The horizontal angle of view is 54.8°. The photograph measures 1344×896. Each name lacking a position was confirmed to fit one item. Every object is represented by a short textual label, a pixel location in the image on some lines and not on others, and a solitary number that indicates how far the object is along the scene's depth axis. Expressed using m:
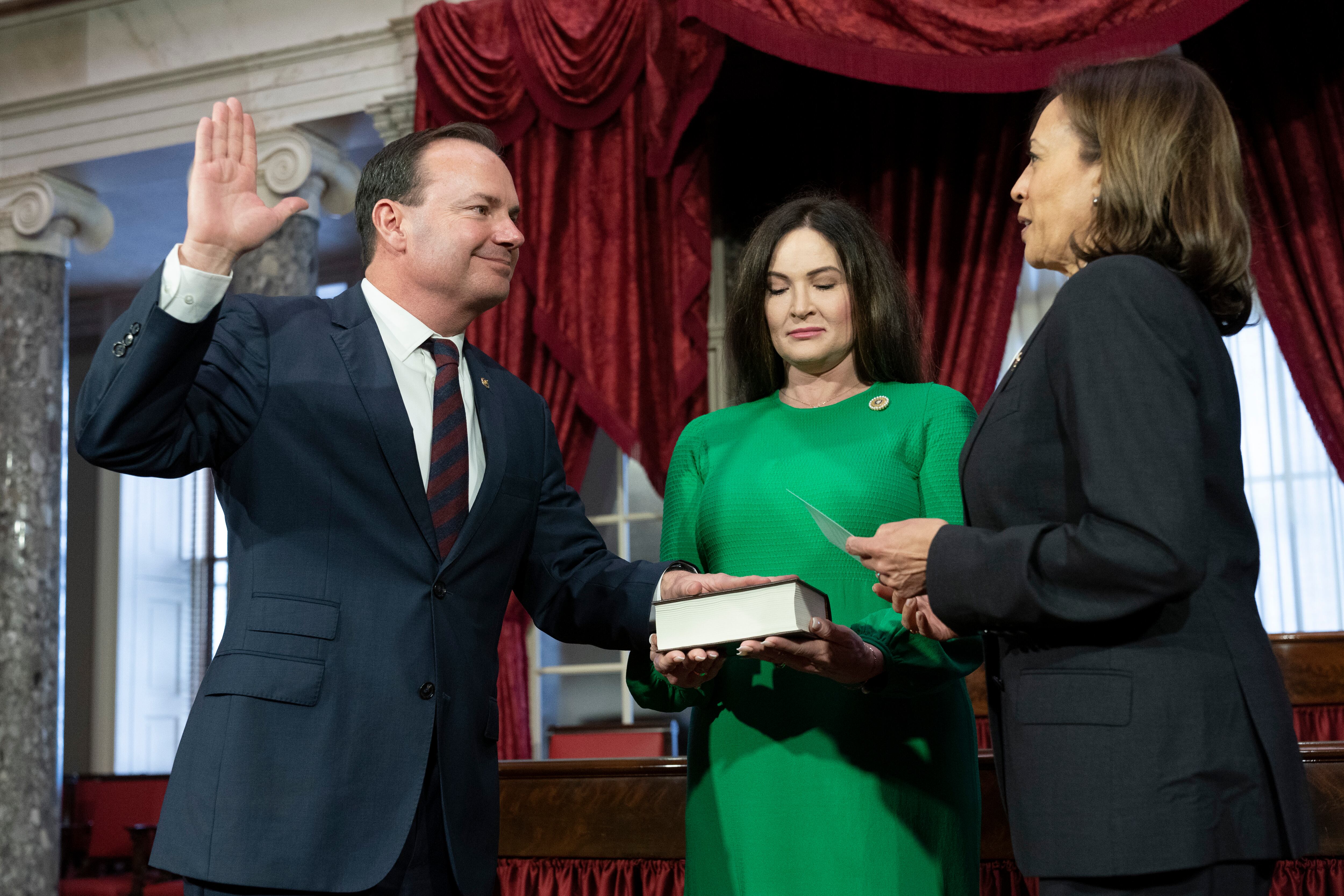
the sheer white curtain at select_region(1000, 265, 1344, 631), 5.46
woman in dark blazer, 1.33
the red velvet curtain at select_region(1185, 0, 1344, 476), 5.06
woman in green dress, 1.96
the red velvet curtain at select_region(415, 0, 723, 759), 5.42
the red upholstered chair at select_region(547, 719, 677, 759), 5.27
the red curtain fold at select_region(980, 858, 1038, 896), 2.77
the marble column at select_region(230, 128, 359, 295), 5.86
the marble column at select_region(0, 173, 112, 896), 6.02
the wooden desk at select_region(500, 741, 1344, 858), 2.94
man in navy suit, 1.67
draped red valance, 4.43
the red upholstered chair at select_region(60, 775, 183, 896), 7.39
